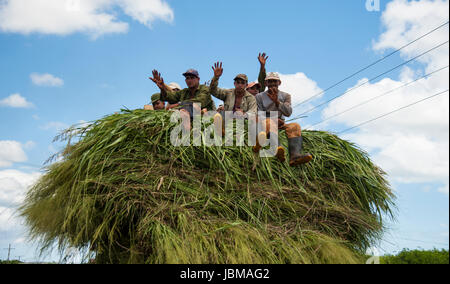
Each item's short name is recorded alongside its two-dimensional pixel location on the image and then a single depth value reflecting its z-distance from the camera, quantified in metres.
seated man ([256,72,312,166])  4.14
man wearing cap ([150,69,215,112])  4.90
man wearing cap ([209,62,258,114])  4.92
